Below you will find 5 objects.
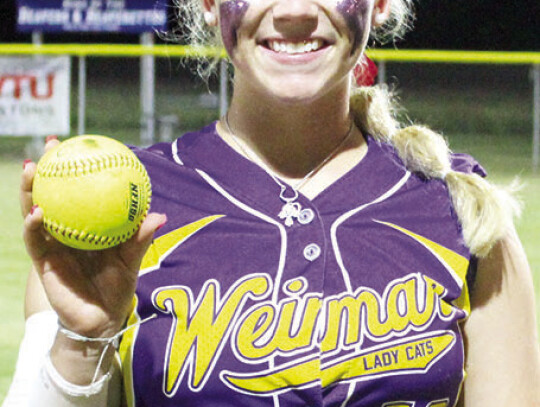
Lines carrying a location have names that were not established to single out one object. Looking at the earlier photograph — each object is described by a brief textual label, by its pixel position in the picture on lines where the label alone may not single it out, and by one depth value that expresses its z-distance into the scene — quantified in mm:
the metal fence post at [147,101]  12234
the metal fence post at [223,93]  12148
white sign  12172
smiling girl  1944
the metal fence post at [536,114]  12594
